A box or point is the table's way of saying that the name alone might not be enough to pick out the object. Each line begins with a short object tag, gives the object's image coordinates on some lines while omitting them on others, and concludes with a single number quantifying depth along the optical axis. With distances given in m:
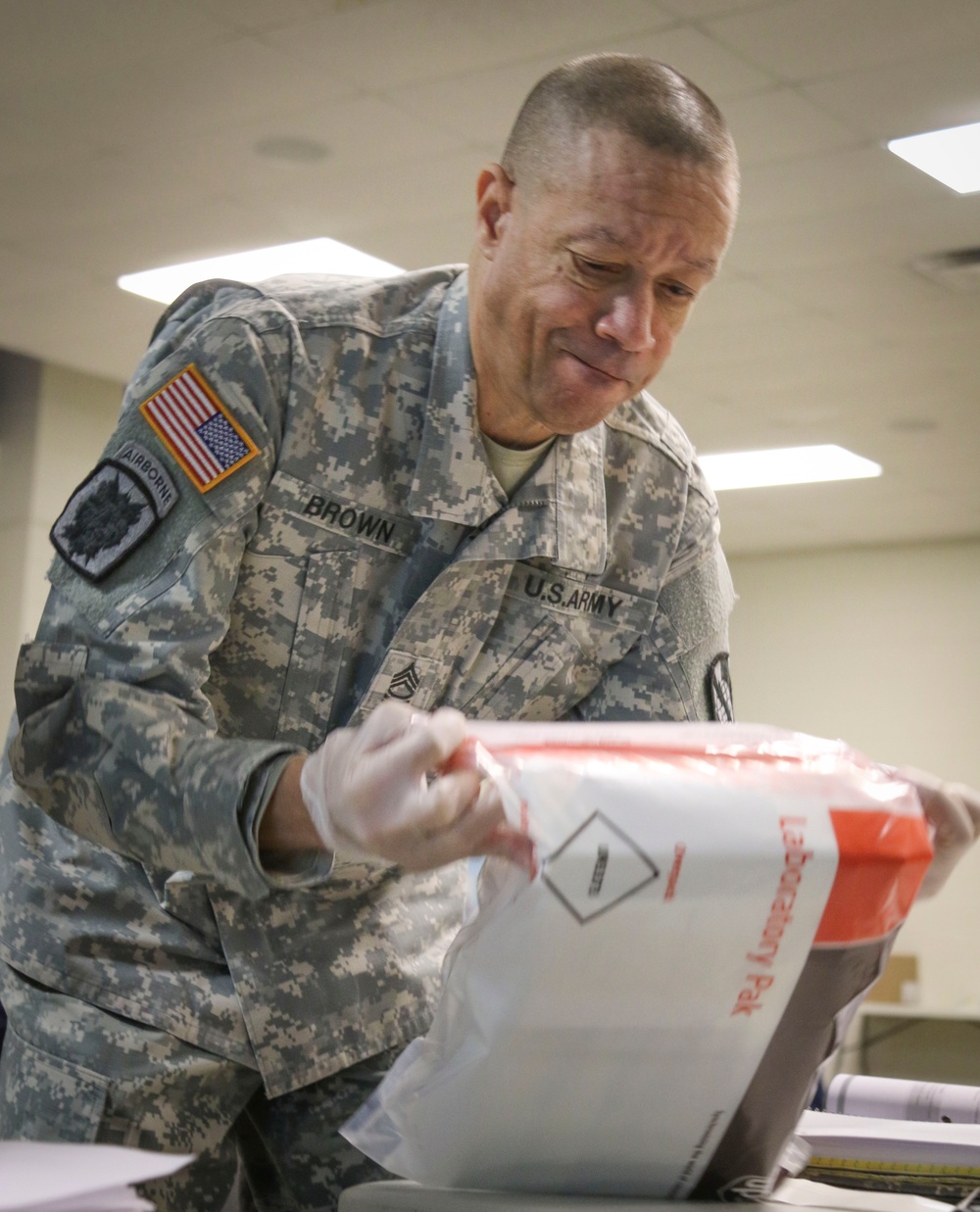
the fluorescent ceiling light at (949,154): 4.15
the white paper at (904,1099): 1.19
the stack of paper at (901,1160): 0.94
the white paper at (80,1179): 0.64
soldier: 1.09
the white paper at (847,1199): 0.82
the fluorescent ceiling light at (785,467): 7.86
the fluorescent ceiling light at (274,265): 5.27
